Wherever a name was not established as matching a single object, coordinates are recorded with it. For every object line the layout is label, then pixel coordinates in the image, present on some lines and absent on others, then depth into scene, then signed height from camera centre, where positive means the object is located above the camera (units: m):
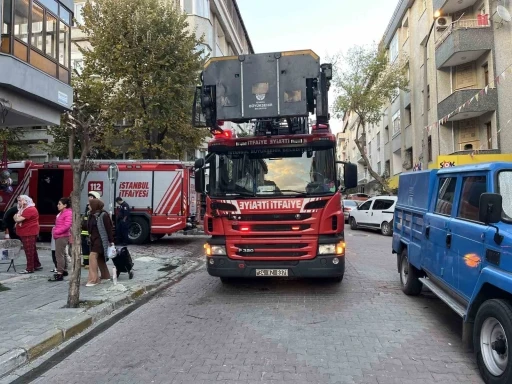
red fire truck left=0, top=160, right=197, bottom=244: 15.77 +0.51
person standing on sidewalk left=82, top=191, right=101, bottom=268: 9.52 -0.84
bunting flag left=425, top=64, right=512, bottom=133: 19.19 +4.85
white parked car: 19.59 -0.69
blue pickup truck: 3.79 -0.56
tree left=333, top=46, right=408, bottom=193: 31.05 +8.30
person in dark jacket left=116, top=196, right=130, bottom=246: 14.20 -0.58
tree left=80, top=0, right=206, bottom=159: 19.80 +6.31
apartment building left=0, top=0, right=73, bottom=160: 11.73 +4.21
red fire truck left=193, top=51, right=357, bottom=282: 7.21 +0.44
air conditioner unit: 22.28 +9.08
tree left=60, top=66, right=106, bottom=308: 6.76 +0.50
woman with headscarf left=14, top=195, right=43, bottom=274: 9.27 -0.39
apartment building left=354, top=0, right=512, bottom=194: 19.89 +6.25
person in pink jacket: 8.91 -0.60
